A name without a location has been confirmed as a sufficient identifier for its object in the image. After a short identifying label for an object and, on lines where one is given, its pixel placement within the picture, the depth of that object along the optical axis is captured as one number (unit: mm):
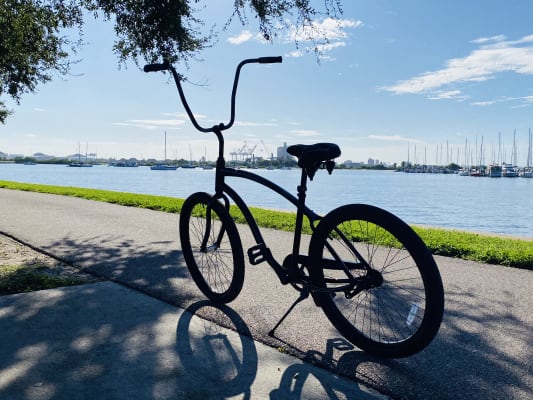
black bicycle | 2631
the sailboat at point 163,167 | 136675
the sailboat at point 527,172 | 113600
